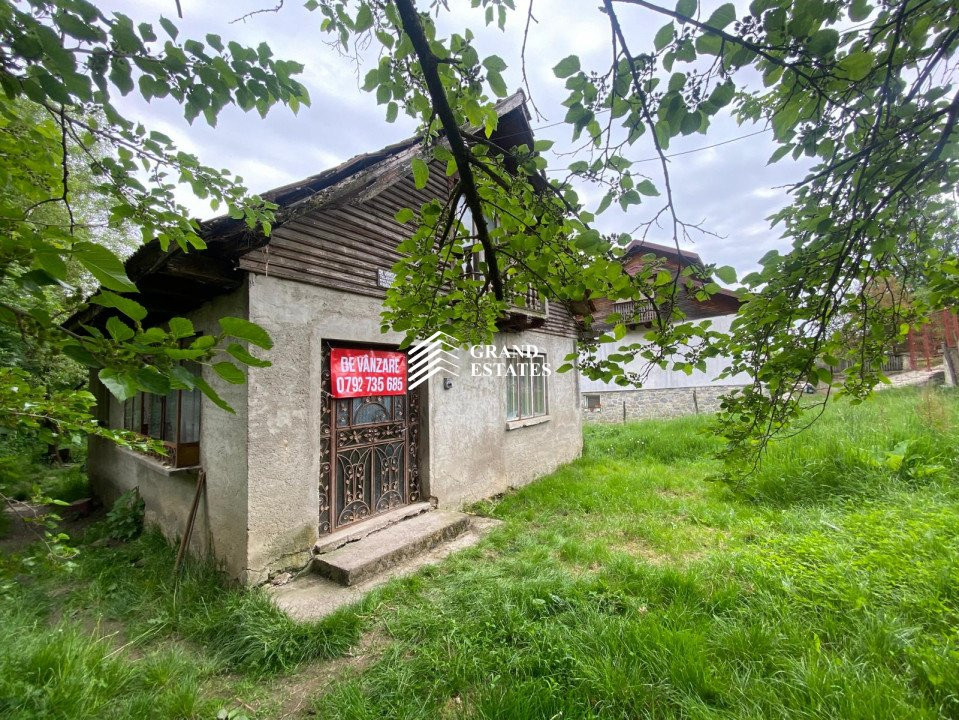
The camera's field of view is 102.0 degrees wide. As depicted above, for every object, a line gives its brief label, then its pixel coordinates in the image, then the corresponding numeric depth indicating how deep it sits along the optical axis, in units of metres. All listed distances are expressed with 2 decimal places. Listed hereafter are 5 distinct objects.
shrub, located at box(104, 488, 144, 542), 5.08
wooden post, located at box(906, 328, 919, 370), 16.86
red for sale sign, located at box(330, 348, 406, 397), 4.39
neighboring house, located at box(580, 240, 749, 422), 14.73
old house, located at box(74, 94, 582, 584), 3.60
